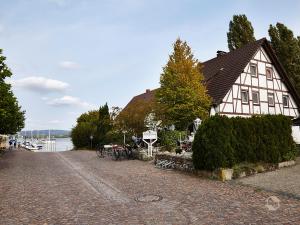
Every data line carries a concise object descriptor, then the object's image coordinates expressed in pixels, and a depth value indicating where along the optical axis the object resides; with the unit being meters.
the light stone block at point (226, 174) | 8.88
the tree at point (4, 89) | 12.58
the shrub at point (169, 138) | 16.18
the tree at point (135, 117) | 16.38
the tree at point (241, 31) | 27.85
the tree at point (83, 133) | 32.12
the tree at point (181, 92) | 17.70
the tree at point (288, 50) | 24.78
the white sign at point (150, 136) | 14.76
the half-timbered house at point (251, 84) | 19.56
